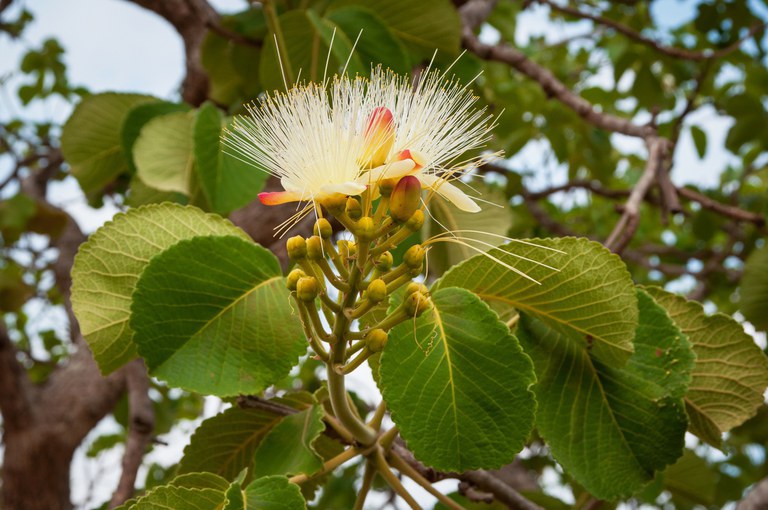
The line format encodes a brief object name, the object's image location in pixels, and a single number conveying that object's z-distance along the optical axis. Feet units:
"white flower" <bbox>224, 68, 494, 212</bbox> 2.47
